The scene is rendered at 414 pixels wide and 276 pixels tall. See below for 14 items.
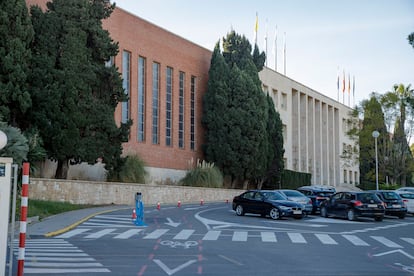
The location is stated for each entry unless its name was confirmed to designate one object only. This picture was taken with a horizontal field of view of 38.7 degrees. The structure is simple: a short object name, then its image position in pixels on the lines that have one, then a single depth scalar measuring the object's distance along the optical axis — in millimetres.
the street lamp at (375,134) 43438
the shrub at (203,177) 44406
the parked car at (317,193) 30478
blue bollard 20933
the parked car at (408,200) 31609
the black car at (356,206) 26266
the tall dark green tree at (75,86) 30438
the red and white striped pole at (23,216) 8719
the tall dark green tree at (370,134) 49469
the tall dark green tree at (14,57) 27938
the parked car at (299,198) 27638
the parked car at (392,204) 28922
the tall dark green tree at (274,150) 53531
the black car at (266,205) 25469
